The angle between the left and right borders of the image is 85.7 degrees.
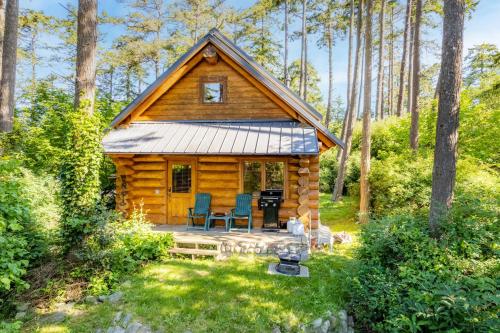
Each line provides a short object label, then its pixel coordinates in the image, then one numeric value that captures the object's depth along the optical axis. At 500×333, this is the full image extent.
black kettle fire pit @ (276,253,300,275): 6.12
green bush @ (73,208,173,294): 5.65
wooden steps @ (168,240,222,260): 7.05
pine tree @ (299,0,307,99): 20.20
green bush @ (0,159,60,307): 4.17
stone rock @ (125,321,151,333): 4.40
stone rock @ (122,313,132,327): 4.57
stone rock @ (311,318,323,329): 4.48
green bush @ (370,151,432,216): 9.30
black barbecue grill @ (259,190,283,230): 8.28
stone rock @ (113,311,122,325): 4.66
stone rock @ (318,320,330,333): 4.46
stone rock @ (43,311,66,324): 4.77
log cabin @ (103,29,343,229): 8.64
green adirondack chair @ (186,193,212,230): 8.70
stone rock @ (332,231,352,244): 8.80
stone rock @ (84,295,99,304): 5.21
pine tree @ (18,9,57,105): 14.31
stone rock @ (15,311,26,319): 4.92
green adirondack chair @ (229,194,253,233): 8.41
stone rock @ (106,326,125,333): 4.46
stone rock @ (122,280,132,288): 5.53
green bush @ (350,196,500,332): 3.62
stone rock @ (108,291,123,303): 5.17
